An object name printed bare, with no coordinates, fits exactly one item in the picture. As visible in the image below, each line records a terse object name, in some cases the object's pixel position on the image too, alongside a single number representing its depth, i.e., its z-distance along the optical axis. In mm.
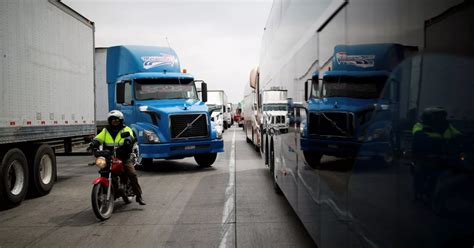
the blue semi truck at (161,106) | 13383
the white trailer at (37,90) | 8273
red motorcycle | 7410
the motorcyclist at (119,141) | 8078
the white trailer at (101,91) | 19984
